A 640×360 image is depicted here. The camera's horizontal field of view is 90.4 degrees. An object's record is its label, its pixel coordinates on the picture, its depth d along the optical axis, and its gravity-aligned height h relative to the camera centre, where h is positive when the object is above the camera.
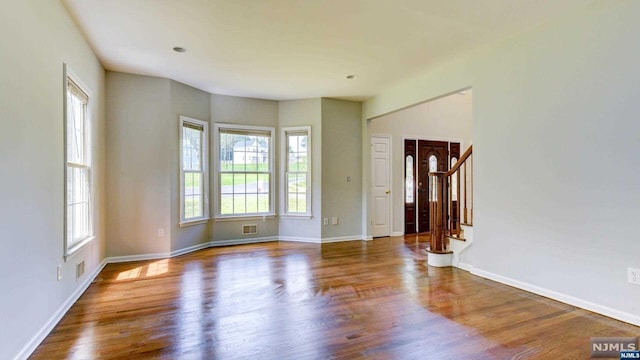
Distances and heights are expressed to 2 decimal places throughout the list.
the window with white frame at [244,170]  5.56 +0.18
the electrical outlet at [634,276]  2.46 -0.77
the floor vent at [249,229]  5.73 -0.89
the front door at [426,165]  6.83 +0.30
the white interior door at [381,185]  6.34 -0.12
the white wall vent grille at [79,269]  3.16 -0.89
